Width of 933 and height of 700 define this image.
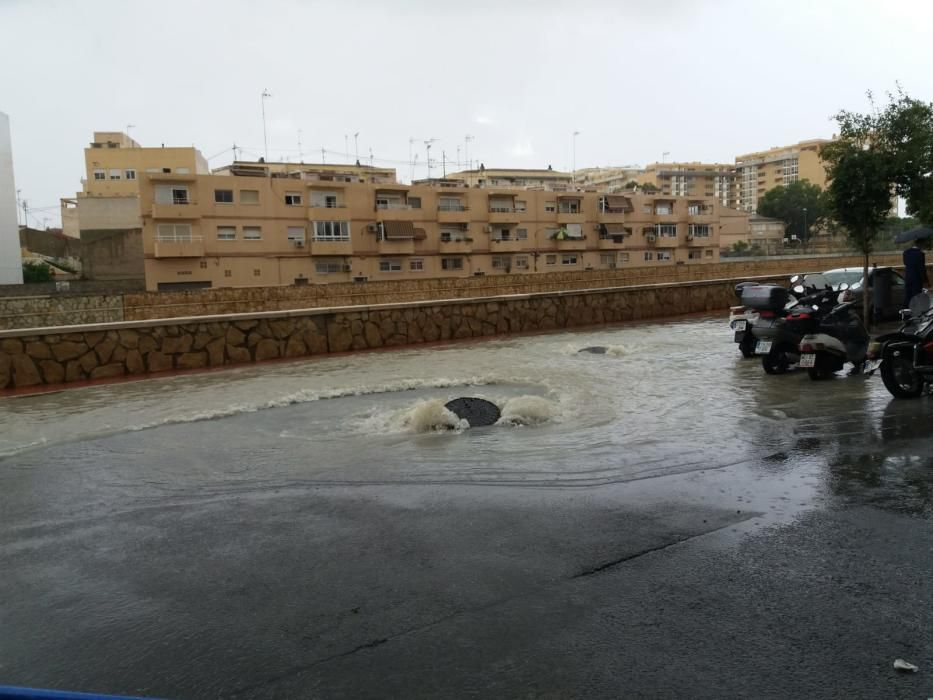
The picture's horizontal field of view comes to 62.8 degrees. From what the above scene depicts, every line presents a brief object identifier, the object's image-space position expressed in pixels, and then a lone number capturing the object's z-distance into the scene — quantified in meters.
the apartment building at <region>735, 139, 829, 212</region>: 138.25
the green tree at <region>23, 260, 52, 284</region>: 48.53
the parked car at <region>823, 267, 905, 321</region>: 17.80
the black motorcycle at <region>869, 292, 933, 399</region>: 9.08
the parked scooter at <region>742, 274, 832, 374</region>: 11.58
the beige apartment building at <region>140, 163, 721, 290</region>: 46.34
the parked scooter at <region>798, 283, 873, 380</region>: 10.88
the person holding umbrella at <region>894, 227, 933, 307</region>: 14.16
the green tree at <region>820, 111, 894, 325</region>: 16.14
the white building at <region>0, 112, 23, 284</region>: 40.28
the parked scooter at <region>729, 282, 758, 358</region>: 13.73
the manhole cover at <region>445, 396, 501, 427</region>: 8.91
